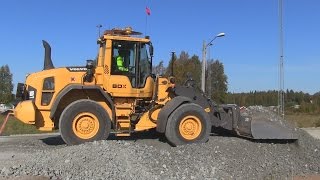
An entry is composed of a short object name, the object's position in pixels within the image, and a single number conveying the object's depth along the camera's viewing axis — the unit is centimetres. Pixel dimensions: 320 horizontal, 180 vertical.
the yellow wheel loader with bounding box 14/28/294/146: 731
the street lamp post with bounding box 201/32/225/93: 1718
